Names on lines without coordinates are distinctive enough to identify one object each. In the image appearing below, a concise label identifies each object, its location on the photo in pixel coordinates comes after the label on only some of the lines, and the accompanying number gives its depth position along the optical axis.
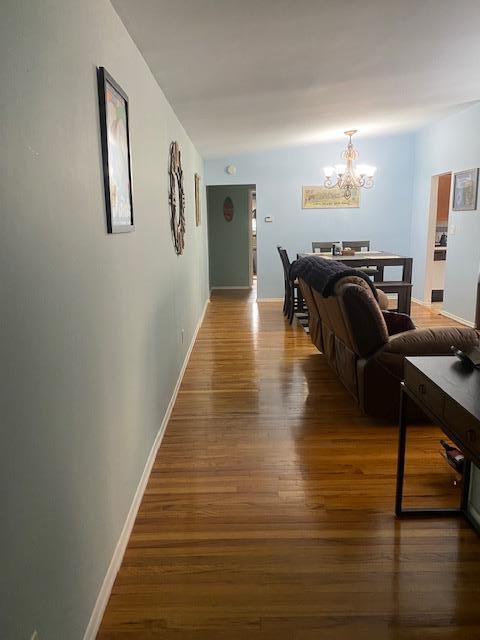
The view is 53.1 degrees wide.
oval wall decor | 9.43
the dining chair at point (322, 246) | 7.21
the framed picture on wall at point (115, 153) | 1.82
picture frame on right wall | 5.59
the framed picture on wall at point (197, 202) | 6.26
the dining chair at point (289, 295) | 6.38
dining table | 5.57
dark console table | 1.42
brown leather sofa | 2.99
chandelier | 6.16
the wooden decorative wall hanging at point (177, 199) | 3.85
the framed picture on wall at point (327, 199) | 7.80
